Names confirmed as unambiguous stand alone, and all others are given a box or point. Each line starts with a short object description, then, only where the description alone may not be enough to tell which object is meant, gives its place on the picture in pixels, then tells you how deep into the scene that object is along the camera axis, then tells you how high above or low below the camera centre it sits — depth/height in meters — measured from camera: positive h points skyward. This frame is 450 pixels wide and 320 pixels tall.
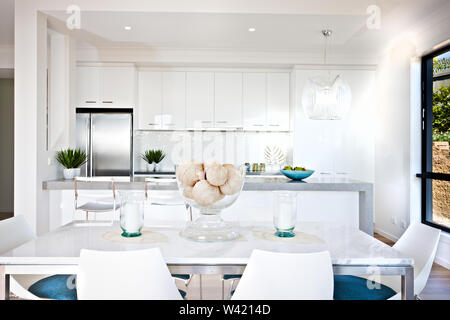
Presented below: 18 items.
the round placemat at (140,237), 1.52 -0.36
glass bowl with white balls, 1.46 -0.12
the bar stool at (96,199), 2.84 -0.34
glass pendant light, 3.33 +0.60
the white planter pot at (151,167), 5.27 -0.12
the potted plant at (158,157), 5.27 +0.03
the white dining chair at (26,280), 1.37 -0.50
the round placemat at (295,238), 1.52 -0.36
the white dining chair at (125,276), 1.14 -0.39
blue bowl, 3.14 -0.14
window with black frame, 3.54 +0.22
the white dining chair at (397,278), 1.52 -0.53
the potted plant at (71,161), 3.43 -0.02
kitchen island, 3.02 -0.24
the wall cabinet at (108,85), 4.89 +1.05
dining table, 1.30 -0.37
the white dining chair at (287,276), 1.13 -0.39
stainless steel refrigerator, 4.82 +0.25
